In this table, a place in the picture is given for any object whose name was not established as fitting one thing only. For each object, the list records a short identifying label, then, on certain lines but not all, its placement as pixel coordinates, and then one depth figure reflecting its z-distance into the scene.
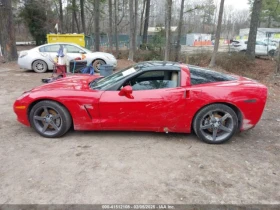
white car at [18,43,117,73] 10.47
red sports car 3.62
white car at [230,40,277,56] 18.45
